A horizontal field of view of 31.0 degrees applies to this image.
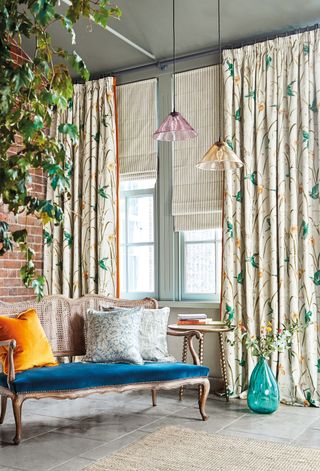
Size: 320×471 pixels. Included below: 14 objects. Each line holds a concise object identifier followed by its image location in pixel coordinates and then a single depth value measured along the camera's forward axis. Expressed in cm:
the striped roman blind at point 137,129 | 527
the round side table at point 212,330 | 423
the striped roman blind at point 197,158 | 492
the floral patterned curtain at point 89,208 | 527
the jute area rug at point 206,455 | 293
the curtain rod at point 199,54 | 456
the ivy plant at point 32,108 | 160
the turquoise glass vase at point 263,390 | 402
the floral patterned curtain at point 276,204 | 434
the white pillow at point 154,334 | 412
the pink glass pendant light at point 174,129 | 405
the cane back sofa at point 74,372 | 336
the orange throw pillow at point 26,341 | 363
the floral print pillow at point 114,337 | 393
